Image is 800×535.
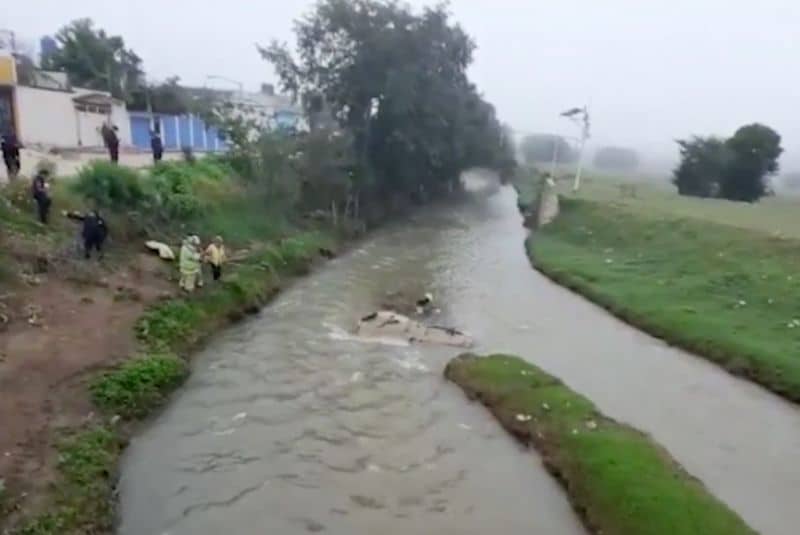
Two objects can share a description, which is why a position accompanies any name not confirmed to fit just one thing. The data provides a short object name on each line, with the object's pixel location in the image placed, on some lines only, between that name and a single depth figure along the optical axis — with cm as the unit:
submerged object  2003
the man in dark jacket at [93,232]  1986
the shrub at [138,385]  1396
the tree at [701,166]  5166
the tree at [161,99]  4434
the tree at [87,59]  4700
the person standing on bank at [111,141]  2709
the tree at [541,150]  12226
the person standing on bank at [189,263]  2021
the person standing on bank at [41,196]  2052
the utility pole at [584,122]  5062
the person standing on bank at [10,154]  2250
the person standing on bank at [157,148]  2973
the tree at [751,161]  4972
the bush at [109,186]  2262
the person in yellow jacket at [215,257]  2156
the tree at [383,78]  4225
